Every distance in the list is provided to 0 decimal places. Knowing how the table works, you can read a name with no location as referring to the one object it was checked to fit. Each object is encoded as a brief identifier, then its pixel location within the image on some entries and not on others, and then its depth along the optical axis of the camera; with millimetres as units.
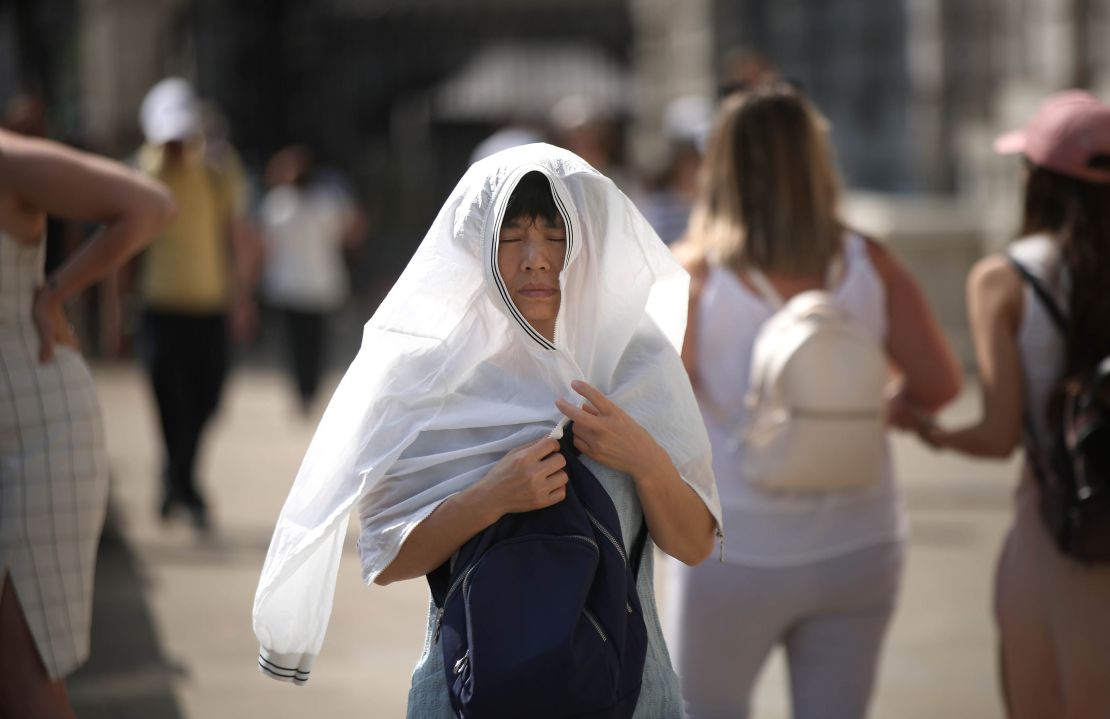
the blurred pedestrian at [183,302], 16484
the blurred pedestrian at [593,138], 17281
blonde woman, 7520
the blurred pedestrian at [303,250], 23500
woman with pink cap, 7266
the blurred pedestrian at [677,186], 16484
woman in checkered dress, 7184
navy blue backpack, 5086
